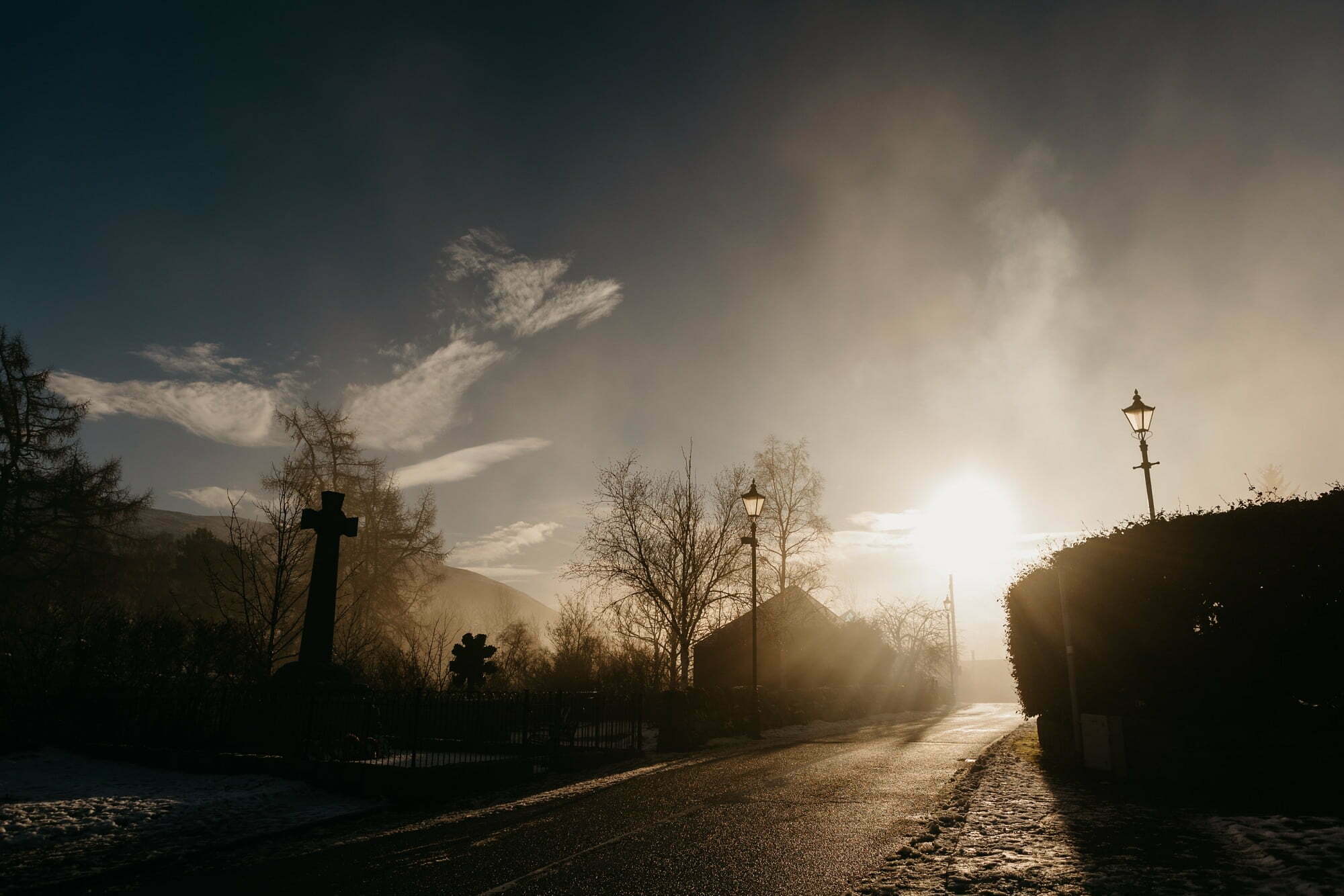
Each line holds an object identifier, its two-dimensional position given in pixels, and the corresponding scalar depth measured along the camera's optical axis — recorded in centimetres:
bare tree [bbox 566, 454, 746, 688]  3209
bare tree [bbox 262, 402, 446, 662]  3734
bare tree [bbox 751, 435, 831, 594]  3553
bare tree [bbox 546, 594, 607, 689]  3325
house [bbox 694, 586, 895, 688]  3488
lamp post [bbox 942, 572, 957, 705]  6192
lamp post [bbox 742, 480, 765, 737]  2206
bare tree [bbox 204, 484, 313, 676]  1898
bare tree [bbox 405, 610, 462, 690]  2288
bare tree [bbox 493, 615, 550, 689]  3083
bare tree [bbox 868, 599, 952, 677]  5672
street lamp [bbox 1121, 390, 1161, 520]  1385
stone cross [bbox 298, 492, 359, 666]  1727
